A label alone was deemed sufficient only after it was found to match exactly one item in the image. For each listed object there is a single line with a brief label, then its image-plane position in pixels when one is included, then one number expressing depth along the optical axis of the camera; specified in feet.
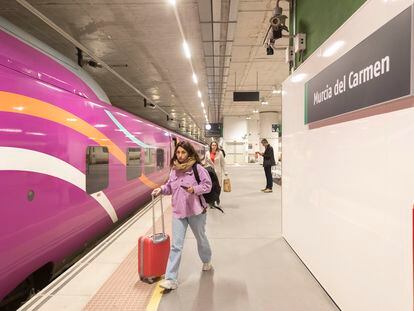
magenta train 8.00
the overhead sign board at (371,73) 5.61
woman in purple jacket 9.95
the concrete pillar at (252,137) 99.96
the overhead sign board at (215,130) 90.76
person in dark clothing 31.32
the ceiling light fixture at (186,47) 23.32
